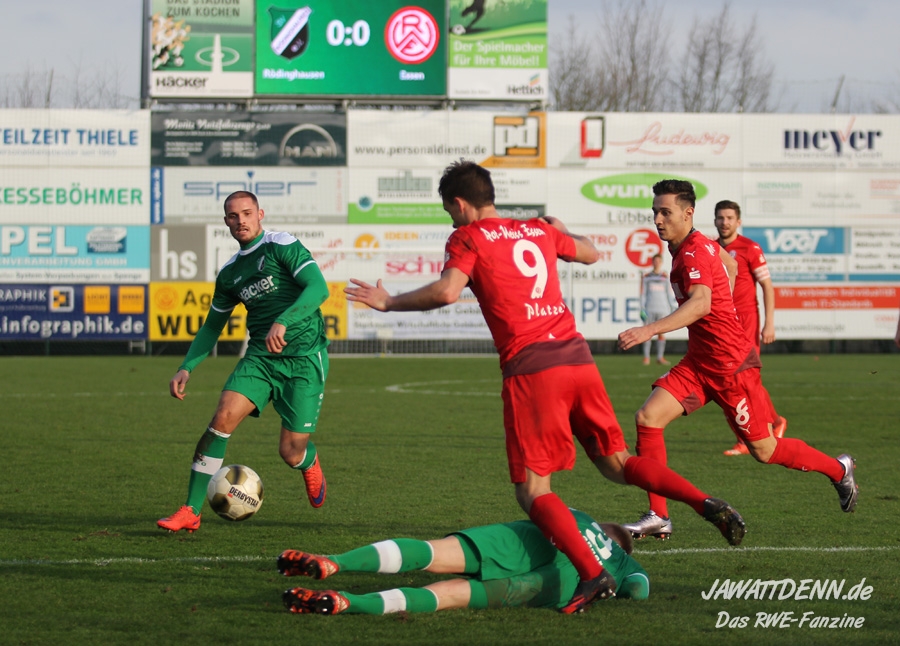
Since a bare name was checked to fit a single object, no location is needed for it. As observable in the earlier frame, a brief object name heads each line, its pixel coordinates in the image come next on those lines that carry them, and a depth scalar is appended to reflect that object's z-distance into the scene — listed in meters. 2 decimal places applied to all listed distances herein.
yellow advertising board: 55.66
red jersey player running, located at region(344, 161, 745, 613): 9.53
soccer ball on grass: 12.96
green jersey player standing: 13.73
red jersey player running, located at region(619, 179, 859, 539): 12.84
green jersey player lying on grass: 8.74
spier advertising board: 56.31
